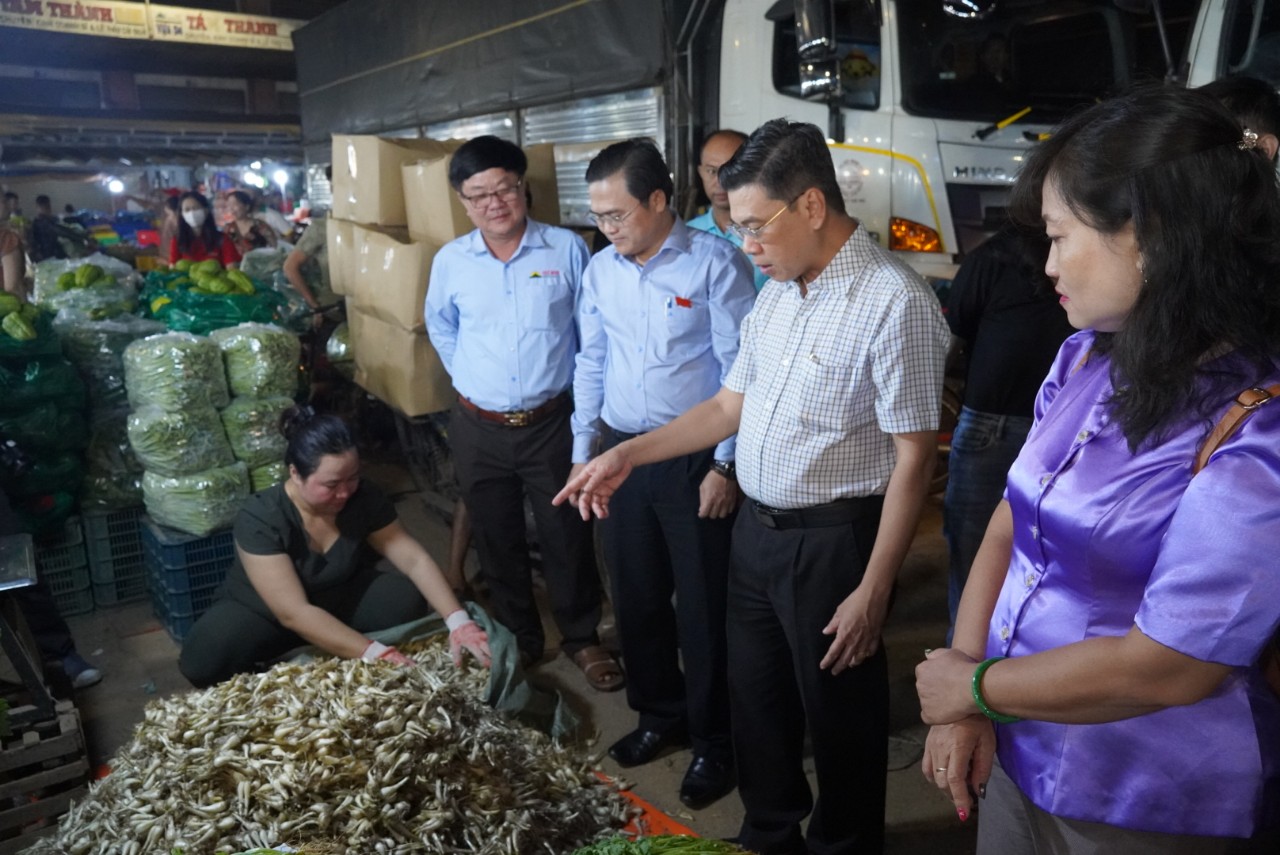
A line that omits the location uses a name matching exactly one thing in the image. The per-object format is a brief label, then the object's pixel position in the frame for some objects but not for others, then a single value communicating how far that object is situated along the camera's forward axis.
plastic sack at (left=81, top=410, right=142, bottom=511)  4.19
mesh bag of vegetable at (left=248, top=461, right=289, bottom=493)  4.09
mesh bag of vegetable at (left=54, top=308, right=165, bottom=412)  4.26
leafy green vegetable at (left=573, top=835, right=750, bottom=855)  1.53
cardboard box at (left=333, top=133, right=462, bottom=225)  4.59
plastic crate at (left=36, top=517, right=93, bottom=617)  4.15
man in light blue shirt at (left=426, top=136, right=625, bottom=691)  3.49
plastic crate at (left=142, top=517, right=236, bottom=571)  3.87
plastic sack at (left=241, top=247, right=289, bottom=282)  6.31
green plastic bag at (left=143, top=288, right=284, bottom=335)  4.37
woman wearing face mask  7.71
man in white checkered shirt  2.03
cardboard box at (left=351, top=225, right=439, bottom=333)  4.24
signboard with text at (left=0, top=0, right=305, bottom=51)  10.16
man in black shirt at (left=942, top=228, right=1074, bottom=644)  2.68
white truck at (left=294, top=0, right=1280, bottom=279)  4.04
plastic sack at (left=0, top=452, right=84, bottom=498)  3.92
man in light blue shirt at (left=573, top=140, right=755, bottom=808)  2.84
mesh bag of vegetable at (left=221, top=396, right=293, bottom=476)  4.04
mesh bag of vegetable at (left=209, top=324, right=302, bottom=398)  4.07
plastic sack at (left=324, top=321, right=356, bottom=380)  5.56
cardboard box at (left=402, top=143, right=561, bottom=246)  4.12
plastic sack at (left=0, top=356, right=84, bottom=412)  3.88
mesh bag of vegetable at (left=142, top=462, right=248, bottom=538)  3.89
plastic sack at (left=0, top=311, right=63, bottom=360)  3.86
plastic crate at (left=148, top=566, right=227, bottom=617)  3.91
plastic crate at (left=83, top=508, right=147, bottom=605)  4.23
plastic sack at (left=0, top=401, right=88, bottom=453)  3.89
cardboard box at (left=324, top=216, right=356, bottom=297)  4.90
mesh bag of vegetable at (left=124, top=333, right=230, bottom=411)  3.86
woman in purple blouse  1.05
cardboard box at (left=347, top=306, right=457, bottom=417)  4.38
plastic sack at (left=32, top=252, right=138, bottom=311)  4.57
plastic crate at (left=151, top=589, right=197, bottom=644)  3.95
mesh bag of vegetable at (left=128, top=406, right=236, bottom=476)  3.85
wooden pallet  2.57
